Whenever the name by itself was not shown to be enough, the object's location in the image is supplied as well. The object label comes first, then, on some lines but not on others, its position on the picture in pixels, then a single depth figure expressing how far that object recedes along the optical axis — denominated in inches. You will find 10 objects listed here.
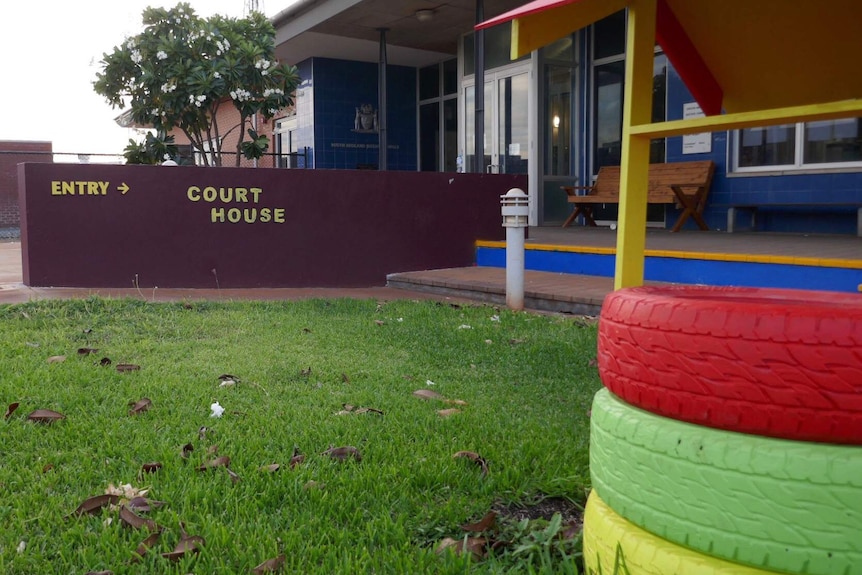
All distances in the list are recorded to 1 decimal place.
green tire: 55.5
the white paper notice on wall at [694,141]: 434.4
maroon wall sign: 318.3
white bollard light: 273.0
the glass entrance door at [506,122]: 530.9
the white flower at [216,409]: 136.6
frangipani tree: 402.9
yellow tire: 60.8
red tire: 55.3
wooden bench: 422.6
